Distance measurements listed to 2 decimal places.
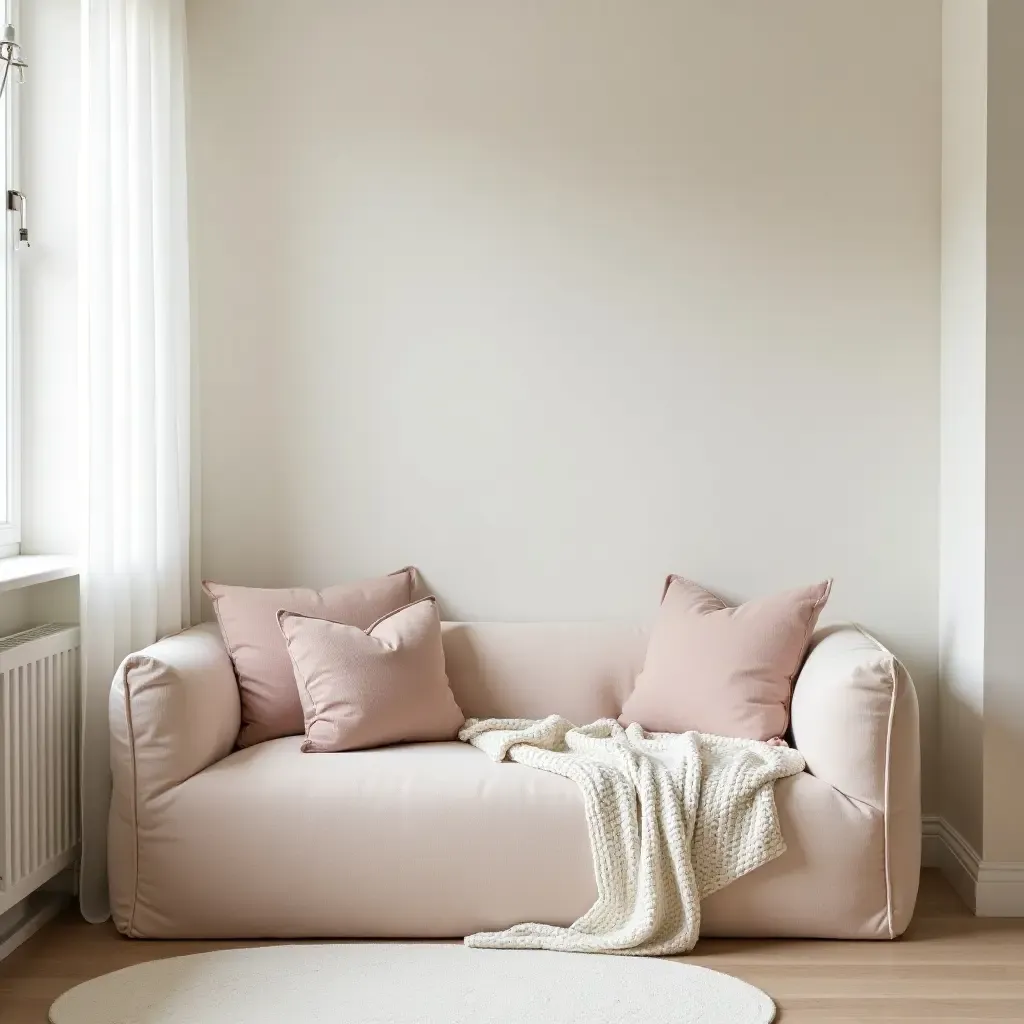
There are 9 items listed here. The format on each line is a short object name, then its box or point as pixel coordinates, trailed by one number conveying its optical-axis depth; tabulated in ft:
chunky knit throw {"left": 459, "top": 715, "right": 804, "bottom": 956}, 8.18
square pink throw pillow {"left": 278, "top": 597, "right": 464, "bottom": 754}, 9.23
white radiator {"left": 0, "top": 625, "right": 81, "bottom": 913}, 8.07
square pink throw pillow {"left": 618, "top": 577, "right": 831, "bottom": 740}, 9.42
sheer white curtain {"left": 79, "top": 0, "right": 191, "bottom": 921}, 9.17
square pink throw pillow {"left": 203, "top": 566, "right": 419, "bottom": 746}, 9.81
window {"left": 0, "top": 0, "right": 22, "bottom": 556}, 9.65
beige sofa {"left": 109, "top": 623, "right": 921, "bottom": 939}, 8.45
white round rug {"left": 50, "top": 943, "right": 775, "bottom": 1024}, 7.22
